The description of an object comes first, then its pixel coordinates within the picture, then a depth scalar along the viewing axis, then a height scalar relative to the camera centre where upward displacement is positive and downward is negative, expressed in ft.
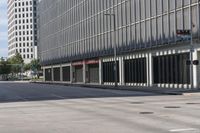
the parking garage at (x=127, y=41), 148.97 +15.24
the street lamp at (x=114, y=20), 190.44 +23.46
